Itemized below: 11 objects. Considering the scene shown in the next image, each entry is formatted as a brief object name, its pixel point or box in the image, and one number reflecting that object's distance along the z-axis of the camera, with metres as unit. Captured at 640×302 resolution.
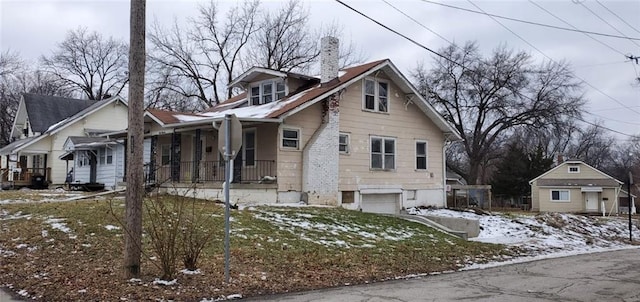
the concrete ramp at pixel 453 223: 18.62
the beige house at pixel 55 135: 32.31
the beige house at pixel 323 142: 19.67
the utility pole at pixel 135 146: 7.98
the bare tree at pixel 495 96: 44.25
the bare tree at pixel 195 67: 43.41
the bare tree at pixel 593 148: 79.53
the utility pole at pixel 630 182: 20.18
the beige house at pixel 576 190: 46.97
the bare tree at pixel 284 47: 43.06
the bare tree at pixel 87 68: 54.19
